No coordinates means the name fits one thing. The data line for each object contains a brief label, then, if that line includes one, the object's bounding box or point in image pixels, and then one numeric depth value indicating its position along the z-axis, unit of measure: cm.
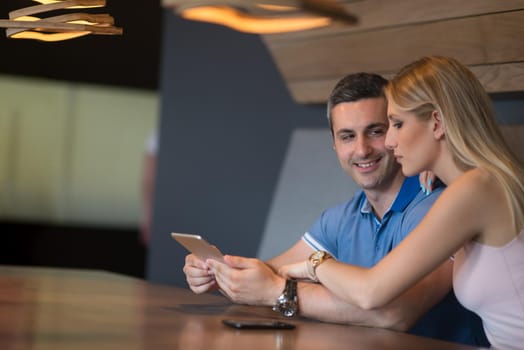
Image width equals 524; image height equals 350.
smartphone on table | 243
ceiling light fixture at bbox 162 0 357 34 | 231
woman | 247
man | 267
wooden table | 224
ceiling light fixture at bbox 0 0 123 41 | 294
